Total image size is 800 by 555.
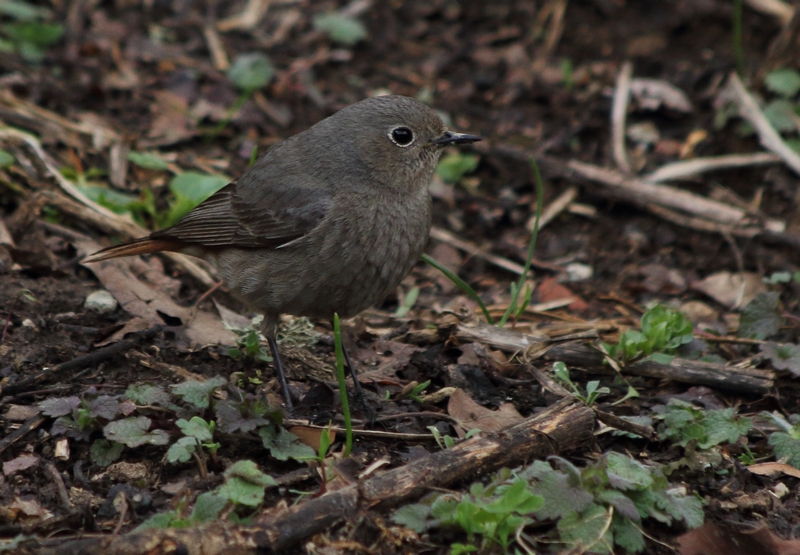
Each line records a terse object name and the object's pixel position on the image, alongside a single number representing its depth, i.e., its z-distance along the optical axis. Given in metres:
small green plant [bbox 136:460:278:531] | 6.76
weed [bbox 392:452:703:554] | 6.64
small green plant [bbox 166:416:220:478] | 7.52
